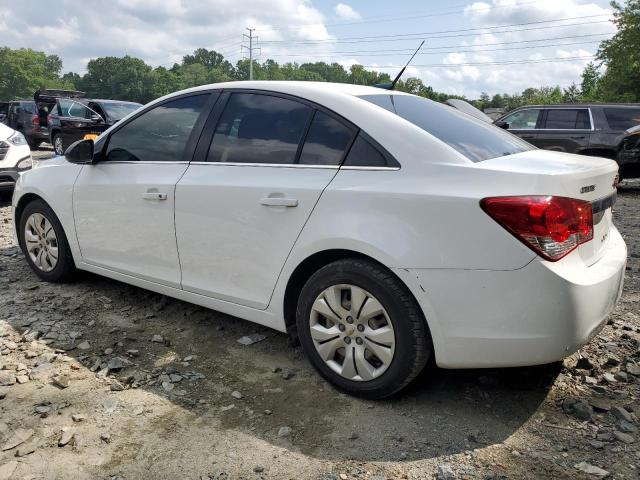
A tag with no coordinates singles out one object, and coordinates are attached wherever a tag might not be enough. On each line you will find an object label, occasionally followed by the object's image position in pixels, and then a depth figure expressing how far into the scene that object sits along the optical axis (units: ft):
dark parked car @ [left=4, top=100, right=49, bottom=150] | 54.42
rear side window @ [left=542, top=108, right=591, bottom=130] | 32.73
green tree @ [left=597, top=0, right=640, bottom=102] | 101.45
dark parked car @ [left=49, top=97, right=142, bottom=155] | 43.16
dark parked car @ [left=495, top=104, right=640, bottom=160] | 31.76
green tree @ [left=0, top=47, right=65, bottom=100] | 349.41
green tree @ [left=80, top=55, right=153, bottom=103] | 332.19
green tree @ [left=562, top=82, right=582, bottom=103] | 215.20
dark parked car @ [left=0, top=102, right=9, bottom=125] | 64.95
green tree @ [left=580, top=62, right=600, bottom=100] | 172.24
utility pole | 233.41
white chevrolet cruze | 7.52
